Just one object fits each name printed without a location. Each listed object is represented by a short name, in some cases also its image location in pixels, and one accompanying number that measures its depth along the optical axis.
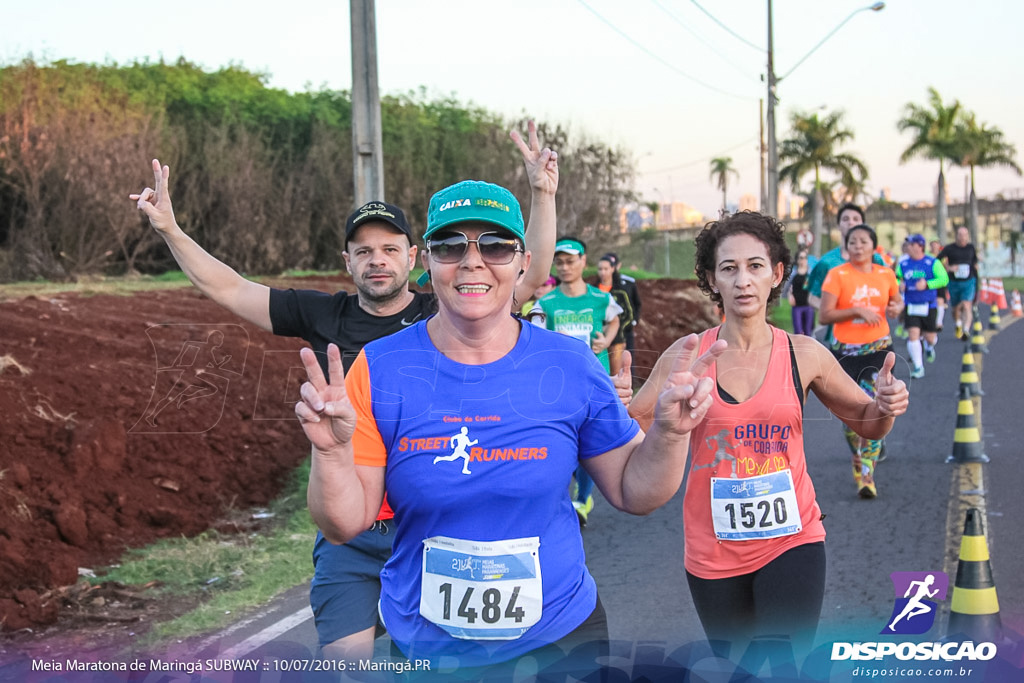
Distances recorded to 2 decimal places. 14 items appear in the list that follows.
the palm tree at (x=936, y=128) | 57.09
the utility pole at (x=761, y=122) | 47.53
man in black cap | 3.86
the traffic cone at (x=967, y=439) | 9.43
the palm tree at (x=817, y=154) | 57.53
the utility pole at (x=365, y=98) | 9.43
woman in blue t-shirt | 2.61
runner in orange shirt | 8.15
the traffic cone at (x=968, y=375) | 9.91
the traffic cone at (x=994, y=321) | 24.27
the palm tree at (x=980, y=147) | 57.53
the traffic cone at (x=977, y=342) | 18.36
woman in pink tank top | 3.69
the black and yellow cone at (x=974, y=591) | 4.54
